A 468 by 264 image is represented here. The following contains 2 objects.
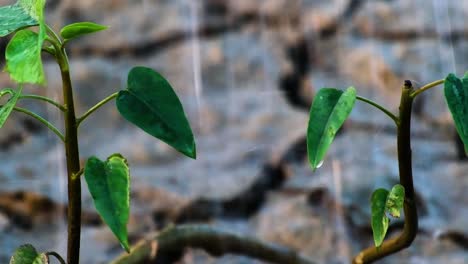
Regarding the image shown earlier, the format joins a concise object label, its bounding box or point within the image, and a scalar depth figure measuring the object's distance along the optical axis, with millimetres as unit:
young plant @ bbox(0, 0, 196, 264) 1569
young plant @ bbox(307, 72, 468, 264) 1628
